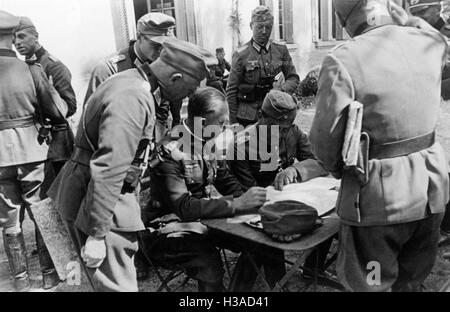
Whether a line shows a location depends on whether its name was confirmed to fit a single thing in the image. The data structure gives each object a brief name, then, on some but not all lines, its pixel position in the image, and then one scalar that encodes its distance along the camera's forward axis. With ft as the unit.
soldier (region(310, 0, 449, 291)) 6.63
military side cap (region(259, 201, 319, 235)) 7.55
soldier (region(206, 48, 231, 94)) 30.19
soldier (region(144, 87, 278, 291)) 8.84
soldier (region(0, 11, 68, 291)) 11.22
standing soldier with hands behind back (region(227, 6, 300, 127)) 16.93
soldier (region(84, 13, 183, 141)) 13.06
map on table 8.89
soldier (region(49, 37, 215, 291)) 7.06
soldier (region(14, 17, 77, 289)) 12.21
